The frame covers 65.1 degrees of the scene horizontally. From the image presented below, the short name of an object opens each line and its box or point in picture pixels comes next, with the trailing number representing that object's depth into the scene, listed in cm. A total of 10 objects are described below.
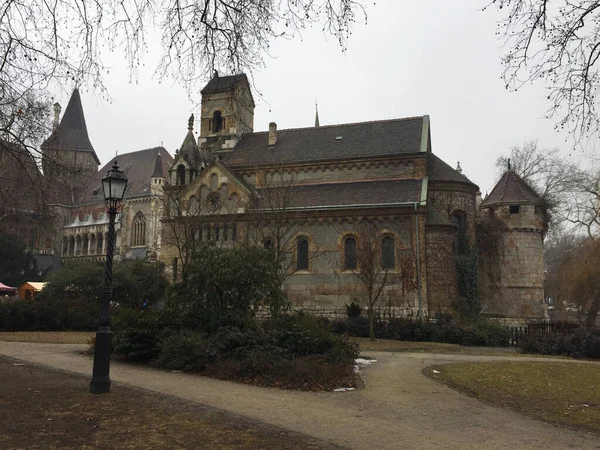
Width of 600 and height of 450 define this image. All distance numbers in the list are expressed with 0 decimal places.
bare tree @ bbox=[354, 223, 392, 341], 2275
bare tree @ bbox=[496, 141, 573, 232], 3456
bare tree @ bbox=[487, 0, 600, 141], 579
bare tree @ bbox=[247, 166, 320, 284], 2669
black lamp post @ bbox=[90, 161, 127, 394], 817
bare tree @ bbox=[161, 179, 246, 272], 2767
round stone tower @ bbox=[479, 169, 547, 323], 3102
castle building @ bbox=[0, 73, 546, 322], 2698
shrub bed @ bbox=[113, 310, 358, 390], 1012
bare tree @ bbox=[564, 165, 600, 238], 2938
